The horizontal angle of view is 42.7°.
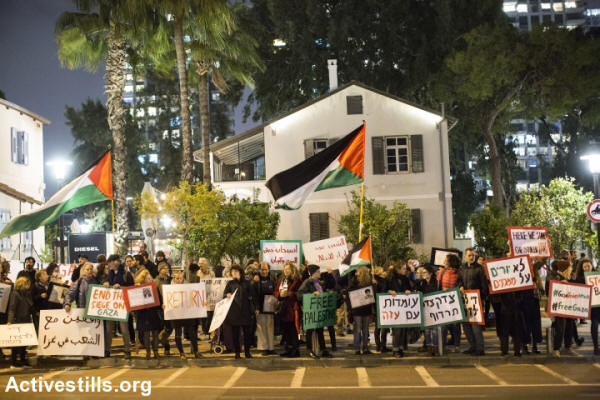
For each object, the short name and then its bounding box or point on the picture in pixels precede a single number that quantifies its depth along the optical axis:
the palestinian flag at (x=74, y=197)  16.62
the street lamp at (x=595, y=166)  22.22
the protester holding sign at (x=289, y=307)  14.98
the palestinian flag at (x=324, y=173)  17.42
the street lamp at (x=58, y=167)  28.52
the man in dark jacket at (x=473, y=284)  14.28
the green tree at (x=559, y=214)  34.66
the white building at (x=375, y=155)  32.84
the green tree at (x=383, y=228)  28.97
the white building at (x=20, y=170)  28.56
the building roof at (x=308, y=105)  32.72
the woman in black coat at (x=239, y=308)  14.51
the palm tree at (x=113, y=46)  24.58
